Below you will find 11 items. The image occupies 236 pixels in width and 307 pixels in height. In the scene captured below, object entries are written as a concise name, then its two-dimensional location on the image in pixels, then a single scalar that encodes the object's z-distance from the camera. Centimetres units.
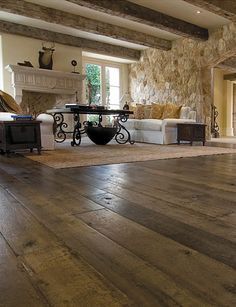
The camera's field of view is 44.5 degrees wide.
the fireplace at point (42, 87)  664
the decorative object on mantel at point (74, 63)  759
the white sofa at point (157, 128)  569
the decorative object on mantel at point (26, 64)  671
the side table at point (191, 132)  559
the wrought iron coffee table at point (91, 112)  482
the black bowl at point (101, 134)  523
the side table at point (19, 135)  369
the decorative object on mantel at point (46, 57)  697
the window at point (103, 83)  862
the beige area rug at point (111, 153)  325
